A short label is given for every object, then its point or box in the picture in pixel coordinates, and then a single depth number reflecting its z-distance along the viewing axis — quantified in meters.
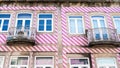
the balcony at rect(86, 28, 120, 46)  13.98
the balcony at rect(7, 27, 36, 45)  13.86
